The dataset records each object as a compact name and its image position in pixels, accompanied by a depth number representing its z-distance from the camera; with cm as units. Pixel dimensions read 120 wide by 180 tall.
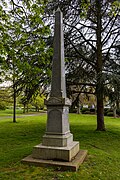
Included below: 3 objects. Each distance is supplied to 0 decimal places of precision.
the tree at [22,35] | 618
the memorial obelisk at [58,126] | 497
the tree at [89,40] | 1103
